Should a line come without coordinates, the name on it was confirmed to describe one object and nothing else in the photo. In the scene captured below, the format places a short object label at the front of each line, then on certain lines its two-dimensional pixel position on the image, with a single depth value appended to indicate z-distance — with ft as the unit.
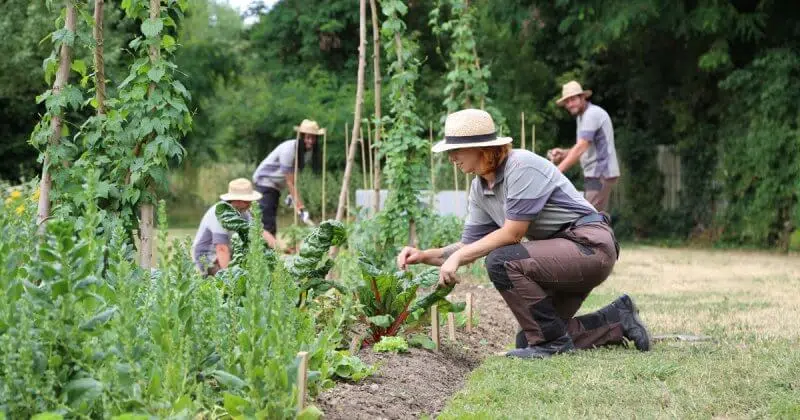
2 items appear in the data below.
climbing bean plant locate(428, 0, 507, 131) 35.24
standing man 30.94
